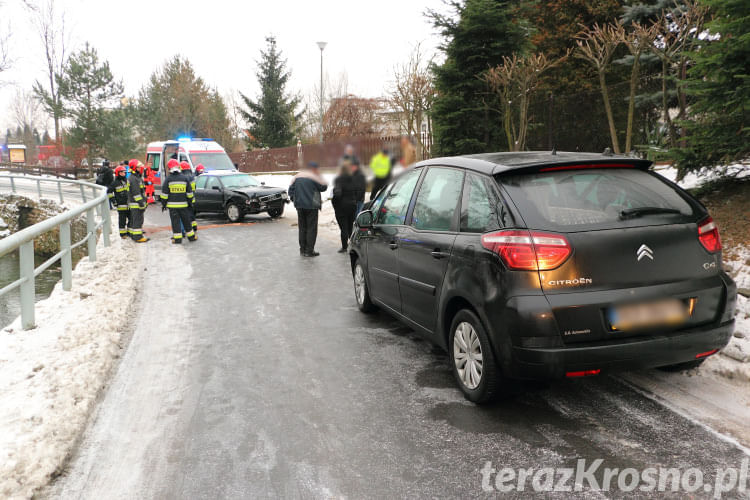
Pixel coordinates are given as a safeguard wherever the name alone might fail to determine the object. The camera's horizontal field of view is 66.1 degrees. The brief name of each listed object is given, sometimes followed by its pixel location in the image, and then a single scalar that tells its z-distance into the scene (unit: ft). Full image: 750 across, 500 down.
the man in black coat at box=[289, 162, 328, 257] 35.94
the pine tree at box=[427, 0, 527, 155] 52.26
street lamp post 75.01
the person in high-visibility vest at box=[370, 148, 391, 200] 35.63
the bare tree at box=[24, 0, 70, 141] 144.46
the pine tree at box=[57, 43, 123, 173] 143.13
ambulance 68.08
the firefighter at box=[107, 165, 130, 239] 45.73
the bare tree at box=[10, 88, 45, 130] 304.50
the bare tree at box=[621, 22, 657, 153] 33.05
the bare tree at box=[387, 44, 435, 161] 60.90
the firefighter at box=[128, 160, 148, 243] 44.11
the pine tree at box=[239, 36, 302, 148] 148.87
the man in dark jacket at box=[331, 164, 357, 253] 36.06
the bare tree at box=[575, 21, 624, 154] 37.05
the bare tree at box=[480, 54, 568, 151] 47.96
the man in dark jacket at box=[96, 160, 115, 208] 66.49
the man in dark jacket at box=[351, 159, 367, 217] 36.40
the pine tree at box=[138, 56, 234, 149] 166.09
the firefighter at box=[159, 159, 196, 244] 42.60
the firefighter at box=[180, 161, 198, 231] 43.42
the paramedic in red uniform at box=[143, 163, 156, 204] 61.62
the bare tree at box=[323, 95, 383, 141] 106.22
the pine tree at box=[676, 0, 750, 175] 20.49
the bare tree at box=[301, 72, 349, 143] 142.31
